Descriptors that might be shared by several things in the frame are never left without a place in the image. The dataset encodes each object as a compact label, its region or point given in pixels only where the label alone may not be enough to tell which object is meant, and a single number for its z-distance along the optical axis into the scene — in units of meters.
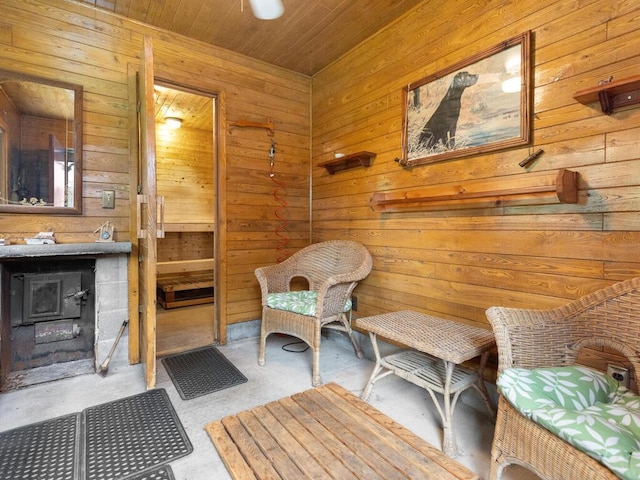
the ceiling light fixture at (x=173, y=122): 4.25
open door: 1.93
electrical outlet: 1.37
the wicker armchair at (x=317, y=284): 2.17
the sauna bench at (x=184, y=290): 4.00
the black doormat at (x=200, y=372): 2.09
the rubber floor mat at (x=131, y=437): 1.41
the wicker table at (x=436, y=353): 1.50
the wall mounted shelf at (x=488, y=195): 1.48
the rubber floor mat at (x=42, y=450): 1.36
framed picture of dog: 1.70
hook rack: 2.88
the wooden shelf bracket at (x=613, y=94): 1.27
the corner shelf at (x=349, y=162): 2.60
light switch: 2.34
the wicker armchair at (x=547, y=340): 1.10
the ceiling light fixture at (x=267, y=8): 1.83
